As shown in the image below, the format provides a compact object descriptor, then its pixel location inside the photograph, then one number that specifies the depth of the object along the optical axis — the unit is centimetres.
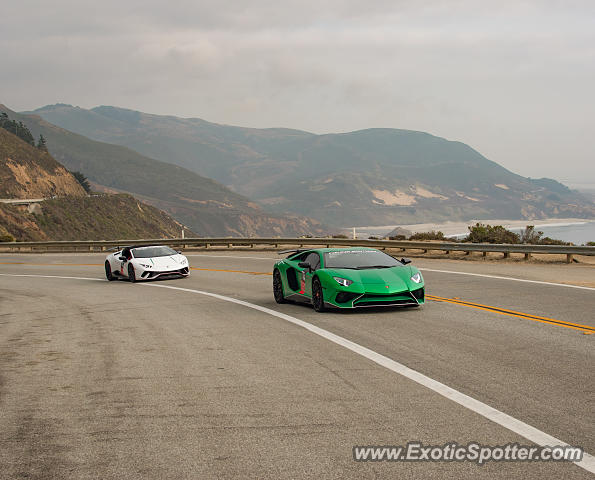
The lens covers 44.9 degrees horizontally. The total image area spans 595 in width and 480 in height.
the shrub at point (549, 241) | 3085
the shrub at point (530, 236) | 3252
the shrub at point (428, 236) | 3655
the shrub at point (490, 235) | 3206
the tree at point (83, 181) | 16562
